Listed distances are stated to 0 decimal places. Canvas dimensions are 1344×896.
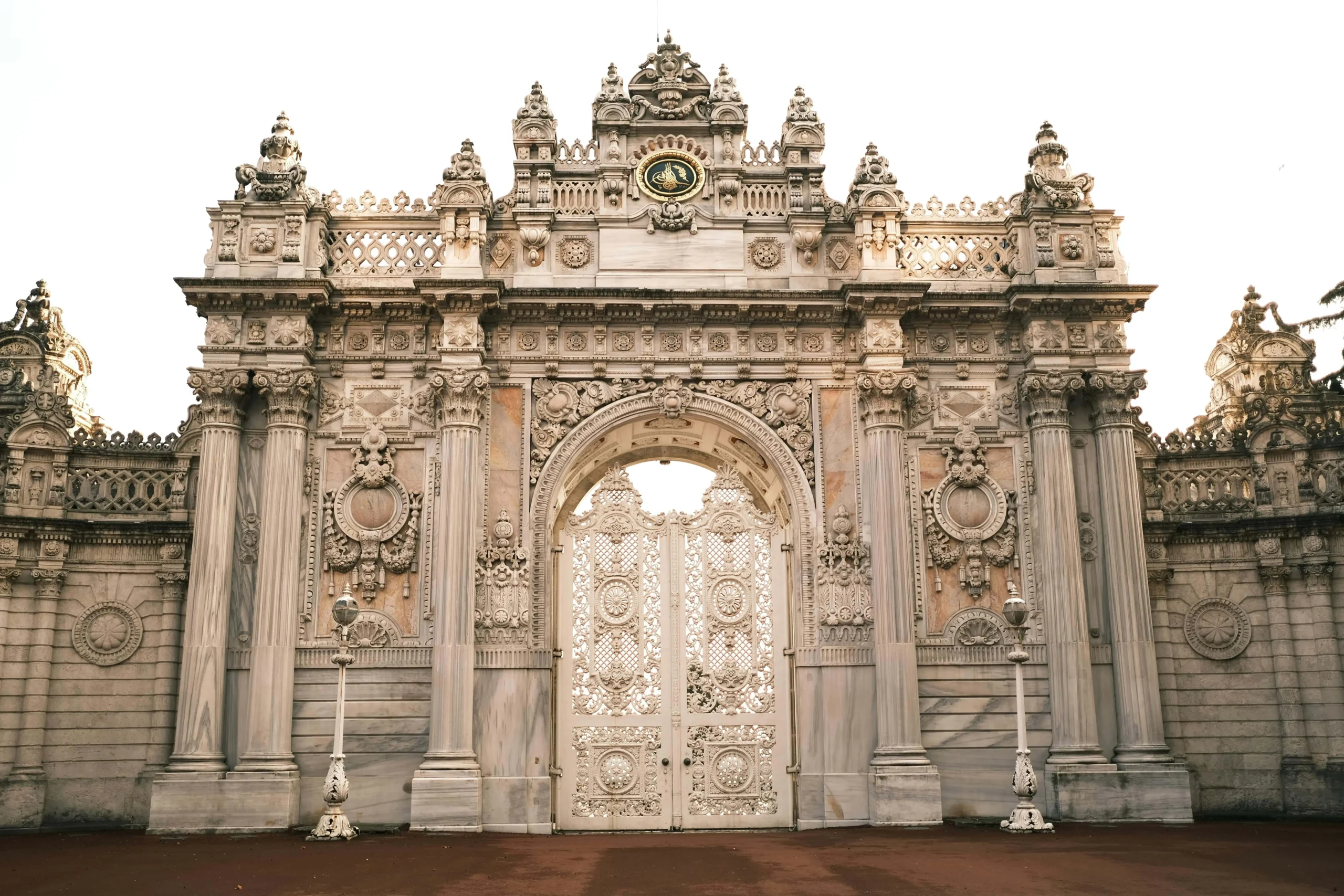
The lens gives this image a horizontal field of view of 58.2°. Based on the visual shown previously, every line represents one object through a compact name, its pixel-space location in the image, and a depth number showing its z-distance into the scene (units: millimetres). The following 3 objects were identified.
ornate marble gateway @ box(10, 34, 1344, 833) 18375
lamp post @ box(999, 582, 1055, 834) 16453
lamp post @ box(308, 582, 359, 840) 16094
